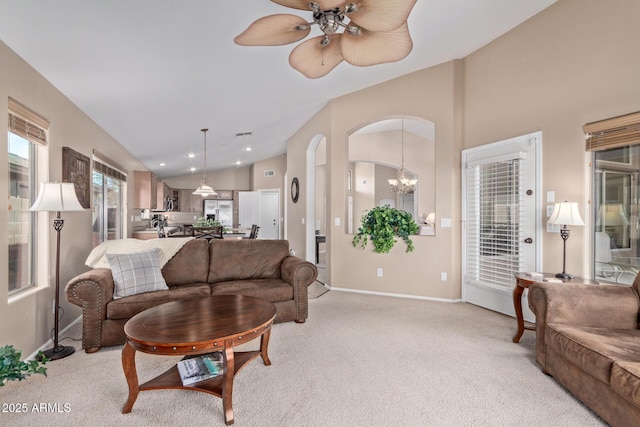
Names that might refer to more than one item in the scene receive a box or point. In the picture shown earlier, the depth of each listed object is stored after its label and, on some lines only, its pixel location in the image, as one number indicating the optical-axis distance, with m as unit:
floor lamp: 2.56
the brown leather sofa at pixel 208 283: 2.77
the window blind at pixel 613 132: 2.71
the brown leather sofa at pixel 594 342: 1.72
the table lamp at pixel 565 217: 2.91
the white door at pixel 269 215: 10.32
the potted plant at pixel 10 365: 1.19
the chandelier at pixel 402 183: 7.21
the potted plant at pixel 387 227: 4.62
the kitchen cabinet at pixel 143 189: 6.70
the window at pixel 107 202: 4.51
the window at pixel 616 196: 2.79
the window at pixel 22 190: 2.51
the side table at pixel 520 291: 2.89
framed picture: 3.23
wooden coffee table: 1.88
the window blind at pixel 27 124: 2.40
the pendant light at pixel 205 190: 6.66
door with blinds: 3.65
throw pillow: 3.00
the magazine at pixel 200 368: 2.15
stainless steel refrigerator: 10.81
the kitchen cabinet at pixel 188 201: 10.66
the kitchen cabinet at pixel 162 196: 8.04
